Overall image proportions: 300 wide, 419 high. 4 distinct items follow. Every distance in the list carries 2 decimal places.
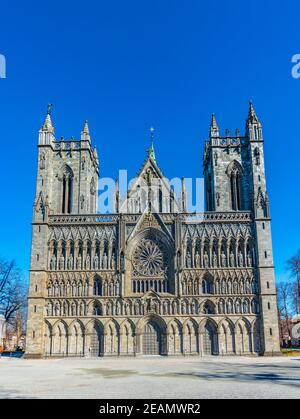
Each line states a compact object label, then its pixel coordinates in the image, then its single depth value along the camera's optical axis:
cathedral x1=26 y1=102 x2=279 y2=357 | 50.47
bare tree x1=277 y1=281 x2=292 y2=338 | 71.25
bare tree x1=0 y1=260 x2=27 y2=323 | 62.16
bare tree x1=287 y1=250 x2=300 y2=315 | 63.37
